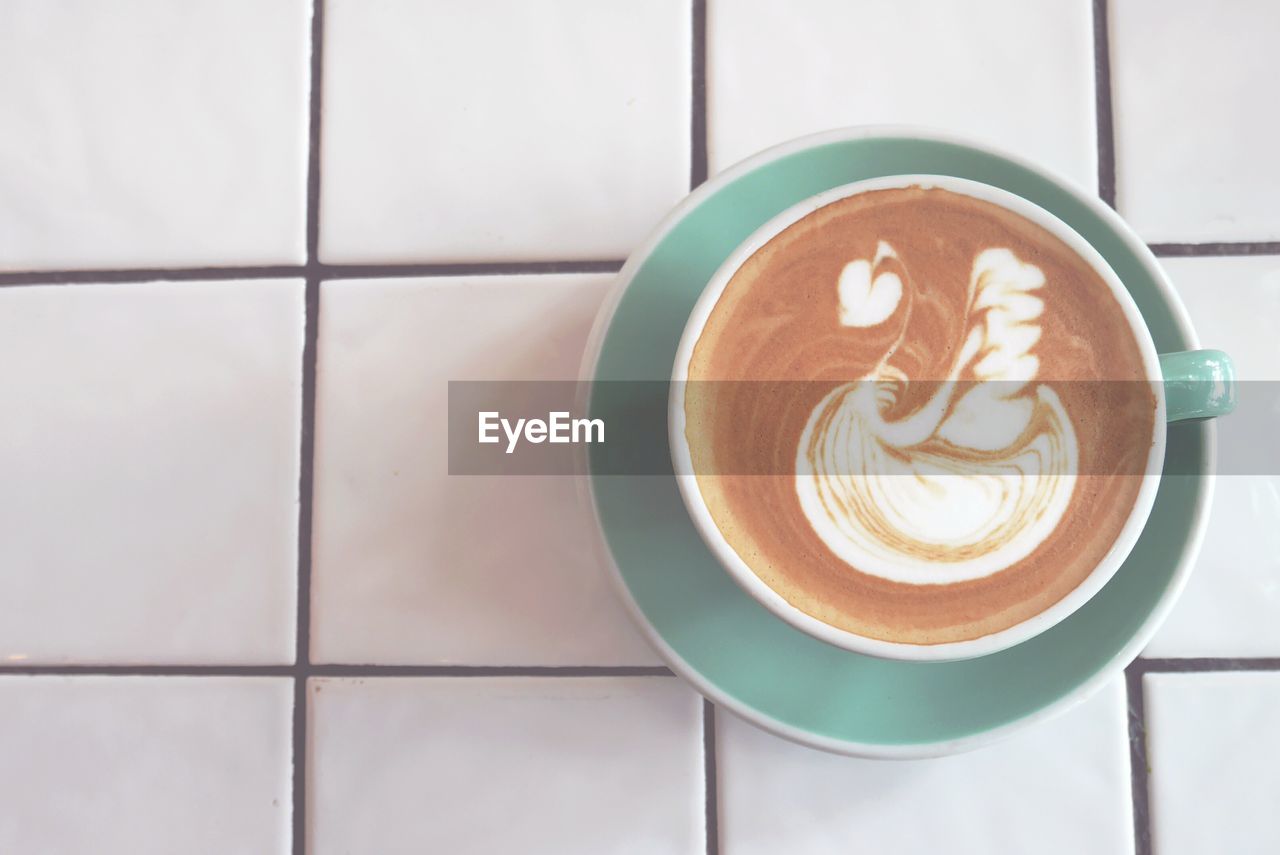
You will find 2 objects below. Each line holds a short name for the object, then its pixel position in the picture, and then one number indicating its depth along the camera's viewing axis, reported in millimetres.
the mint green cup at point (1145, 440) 387
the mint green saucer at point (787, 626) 433
